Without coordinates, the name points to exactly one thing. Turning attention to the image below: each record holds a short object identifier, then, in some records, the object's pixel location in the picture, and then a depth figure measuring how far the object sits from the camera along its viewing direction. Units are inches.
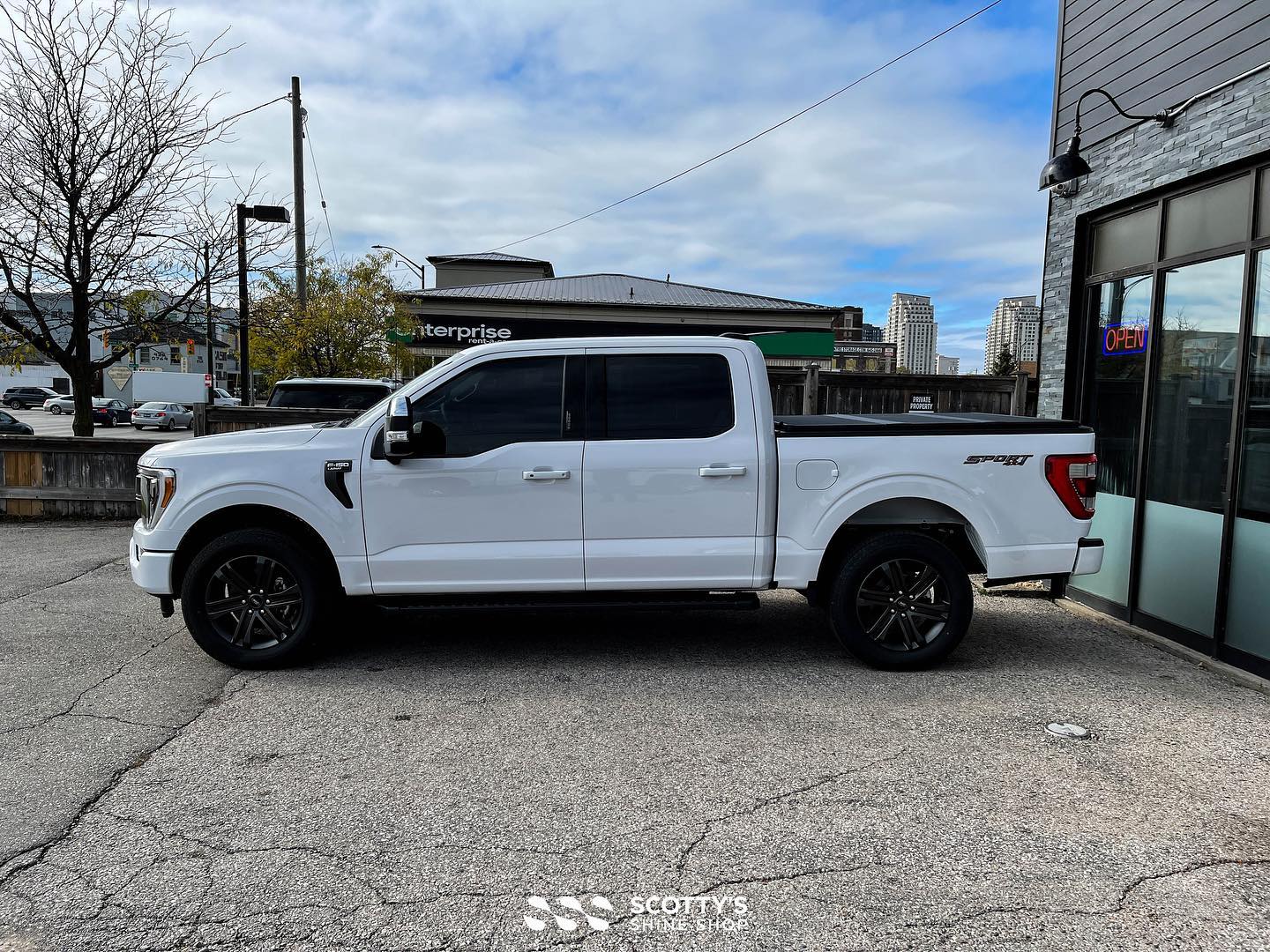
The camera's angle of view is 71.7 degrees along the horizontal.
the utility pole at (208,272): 472.7
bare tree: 417.7
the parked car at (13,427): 967.0
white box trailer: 1948.8
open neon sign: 273.9
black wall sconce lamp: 278.5
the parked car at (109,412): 1498.5
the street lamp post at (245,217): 516.1
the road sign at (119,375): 888.3
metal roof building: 1006.4
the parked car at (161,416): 1413.6
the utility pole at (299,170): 677.9
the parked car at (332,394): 475.2
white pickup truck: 208.5
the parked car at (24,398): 2145.5
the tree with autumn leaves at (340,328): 735.1
